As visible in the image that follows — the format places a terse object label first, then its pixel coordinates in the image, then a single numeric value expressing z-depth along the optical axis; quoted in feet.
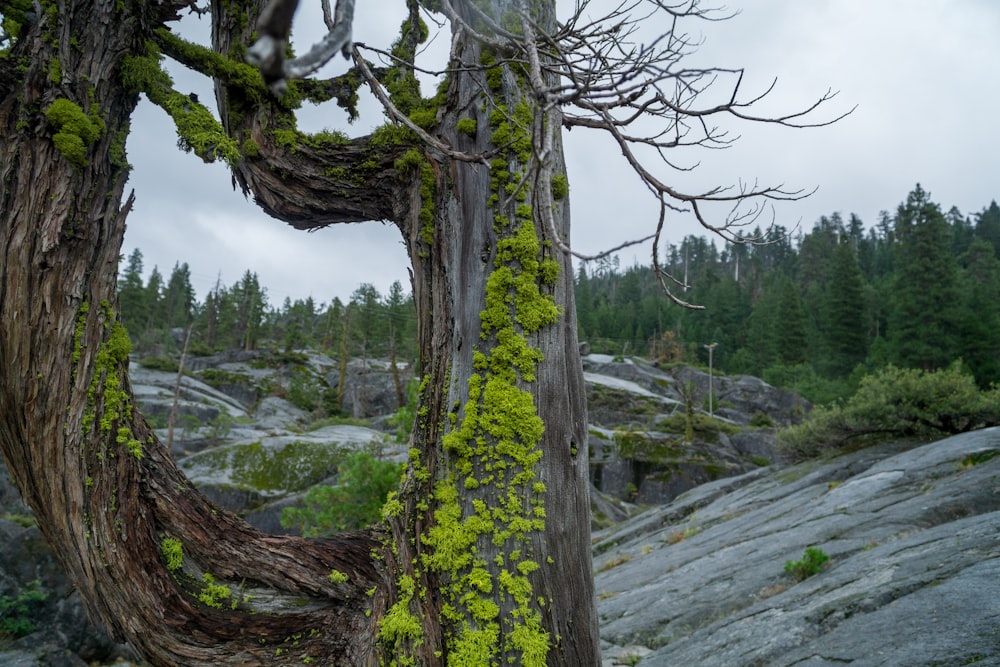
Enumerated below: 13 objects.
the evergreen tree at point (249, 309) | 190.80
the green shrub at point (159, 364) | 127.24
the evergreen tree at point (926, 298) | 103.65
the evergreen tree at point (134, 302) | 156.56
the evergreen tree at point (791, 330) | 170.91
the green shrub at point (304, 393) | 134.92
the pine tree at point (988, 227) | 200.75
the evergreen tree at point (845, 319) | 137.28
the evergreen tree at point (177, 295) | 221.05
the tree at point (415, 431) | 8.16
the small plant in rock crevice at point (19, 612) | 26.90
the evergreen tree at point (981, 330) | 99.86
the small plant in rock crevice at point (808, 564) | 16.57
